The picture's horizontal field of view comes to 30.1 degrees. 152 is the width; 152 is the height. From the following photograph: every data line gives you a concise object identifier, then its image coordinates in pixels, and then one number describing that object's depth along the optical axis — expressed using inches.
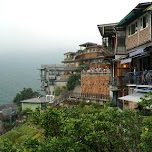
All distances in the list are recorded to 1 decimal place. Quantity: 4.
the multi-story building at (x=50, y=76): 2613.2
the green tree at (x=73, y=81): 2170.4
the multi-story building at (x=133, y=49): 712.4
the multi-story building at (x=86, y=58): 2347.4
